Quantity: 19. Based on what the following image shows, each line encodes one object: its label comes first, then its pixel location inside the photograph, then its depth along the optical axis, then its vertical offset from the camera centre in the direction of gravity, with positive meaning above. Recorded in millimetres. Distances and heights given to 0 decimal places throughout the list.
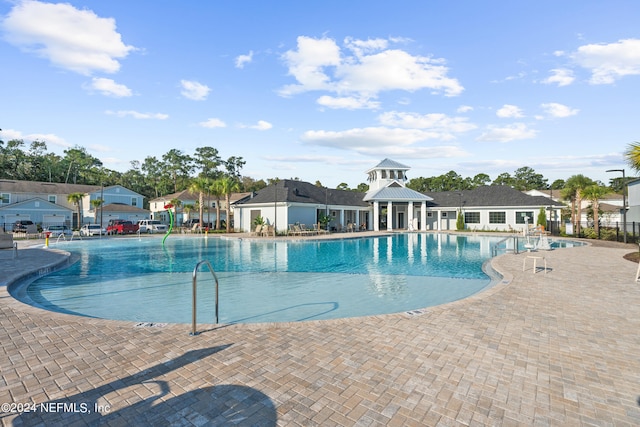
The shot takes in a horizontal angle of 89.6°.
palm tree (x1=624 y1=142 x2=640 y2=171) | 13898 +2503
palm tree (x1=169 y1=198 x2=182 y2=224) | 40941 +1901
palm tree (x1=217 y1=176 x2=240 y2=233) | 32531 +2961
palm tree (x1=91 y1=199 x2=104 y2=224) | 39438 +1474
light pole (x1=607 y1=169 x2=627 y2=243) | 20578 -786
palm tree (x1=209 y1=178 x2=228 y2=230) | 32875 +2901
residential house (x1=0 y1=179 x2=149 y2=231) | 37125 +1784
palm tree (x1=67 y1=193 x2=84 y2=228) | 37500 +2354
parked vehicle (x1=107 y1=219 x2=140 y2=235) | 33281 -1120
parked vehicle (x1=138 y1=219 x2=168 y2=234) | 35500 -1107
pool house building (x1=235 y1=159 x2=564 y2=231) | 31719 +919
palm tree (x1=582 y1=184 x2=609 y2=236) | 25028 +1518
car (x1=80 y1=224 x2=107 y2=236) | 30828 -1182
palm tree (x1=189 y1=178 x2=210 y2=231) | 34250 +3259
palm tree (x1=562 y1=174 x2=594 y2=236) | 27000 +1984
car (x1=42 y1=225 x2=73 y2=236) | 29773 -1179
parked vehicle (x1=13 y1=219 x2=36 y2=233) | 31786 -796
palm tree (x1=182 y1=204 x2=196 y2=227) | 44088 +1199
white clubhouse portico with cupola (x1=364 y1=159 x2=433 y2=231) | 35656 +1797
